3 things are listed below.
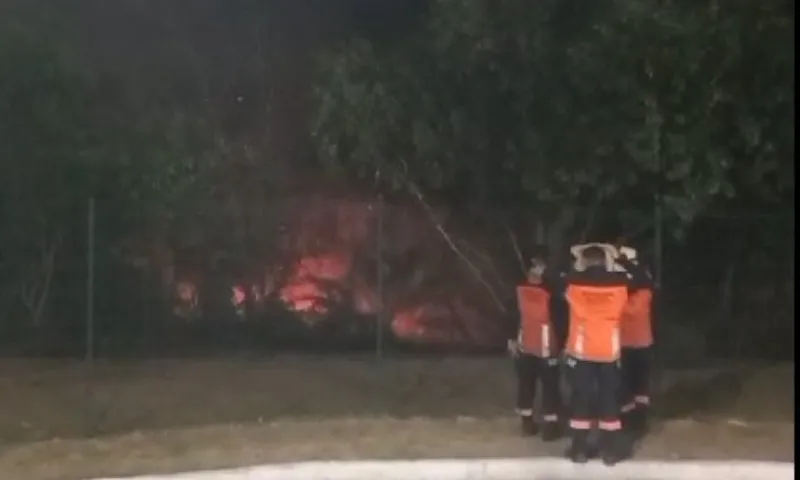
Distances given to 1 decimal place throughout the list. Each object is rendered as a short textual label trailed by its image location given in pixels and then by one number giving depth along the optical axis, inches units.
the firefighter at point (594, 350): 311.3
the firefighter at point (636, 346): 347.6
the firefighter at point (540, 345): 339.0
